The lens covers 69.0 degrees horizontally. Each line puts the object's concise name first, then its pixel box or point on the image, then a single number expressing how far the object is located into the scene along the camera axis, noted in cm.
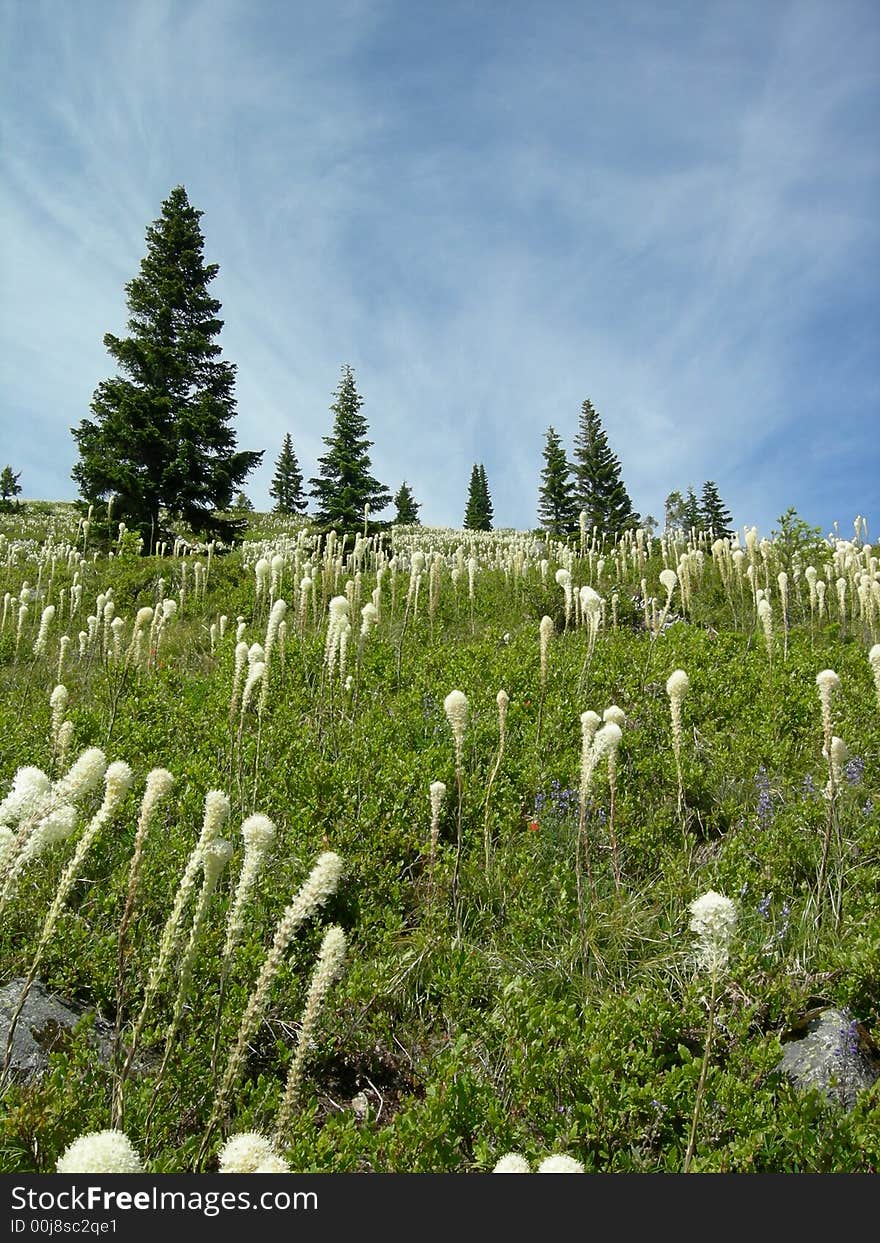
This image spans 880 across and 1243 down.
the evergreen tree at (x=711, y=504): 5906
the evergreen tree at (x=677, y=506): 3153
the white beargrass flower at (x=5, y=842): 188
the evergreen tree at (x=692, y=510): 4993
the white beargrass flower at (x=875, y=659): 358
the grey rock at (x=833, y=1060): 241
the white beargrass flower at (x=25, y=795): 208
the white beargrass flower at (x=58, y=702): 373
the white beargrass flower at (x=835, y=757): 297
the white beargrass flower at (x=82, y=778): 197
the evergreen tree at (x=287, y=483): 6444
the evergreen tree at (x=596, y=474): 5081
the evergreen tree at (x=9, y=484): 5029
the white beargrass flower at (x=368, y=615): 493
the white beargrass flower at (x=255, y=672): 356
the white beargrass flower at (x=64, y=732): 326
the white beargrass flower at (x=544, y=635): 441
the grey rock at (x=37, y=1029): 248
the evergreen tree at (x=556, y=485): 5162
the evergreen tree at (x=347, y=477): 2841
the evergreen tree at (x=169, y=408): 2050
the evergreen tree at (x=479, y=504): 7306
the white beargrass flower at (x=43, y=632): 632
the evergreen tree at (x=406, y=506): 5420
